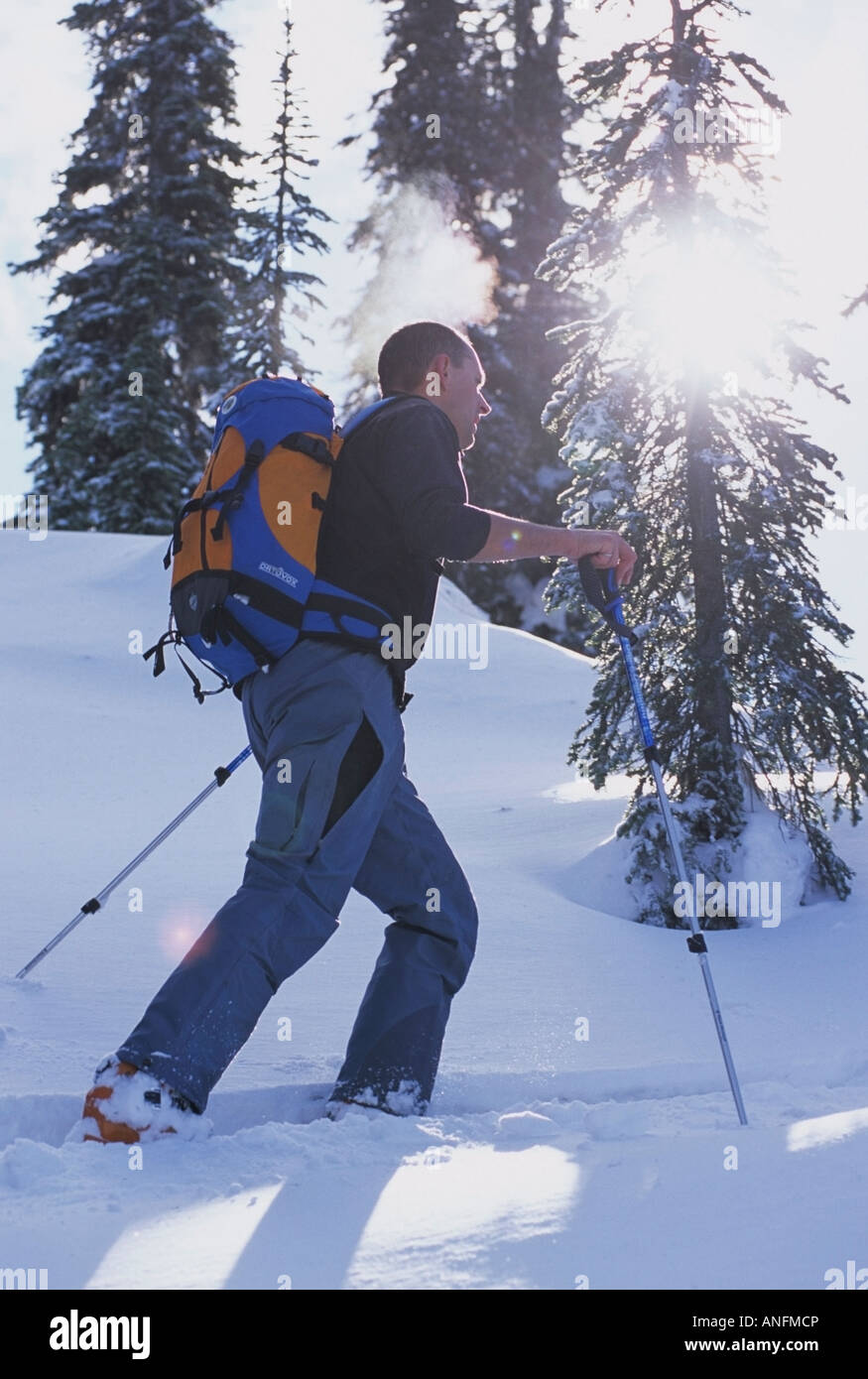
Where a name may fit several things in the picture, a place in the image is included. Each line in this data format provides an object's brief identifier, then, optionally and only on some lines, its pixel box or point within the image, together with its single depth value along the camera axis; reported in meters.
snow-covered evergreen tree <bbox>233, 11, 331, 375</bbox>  29.11
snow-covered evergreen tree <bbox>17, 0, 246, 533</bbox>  29.36
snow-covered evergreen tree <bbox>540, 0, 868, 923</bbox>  7.22
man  3.13
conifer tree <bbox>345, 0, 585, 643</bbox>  29.08
